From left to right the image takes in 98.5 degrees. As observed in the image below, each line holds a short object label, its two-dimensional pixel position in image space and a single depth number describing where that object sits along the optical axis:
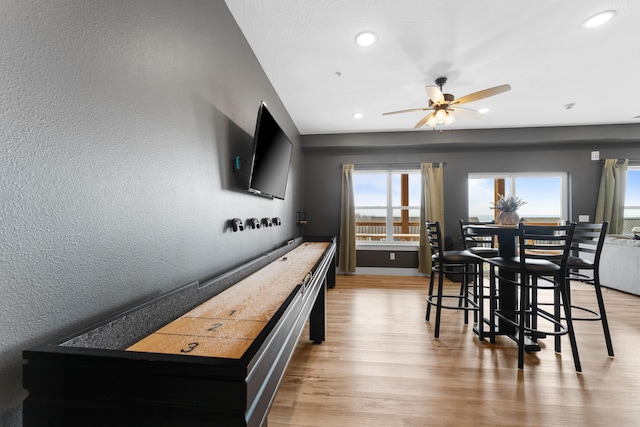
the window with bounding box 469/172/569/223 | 5.00
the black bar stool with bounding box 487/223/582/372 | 1.97
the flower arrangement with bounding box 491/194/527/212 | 2.75
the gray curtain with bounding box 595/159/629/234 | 4.63
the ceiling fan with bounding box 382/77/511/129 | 2.62
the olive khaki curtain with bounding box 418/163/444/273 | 4.95
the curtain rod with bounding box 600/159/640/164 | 4.70
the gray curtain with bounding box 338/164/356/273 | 5.12
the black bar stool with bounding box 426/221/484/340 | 2.51
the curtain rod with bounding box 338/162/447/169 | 5.19
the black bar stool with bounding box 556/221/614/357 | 2.10
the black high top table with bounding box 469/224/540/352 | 2.47
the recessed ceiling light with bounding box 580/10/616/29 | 2.00
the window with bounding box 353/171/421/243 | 5.35
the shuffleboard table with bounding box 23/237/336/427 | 0.61
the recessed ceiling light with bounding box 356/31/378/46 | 2.22
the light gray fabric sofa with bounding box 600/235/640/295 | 3.73
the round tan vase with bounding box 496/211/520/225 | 2.73
